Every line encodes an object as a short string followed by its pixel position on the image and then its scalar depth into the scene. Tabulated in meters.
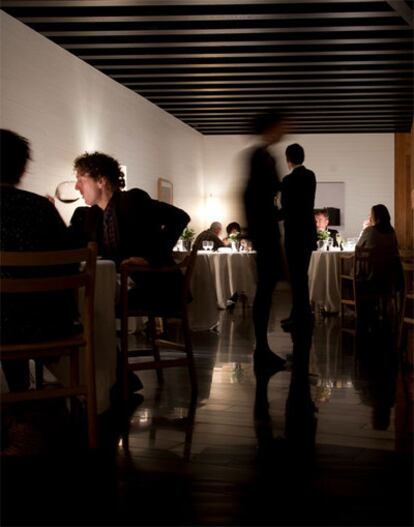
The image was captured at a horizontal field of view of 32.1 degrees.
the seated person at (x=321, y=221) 9.38
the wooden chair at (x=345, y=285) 7.11
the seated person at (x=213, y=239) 8.69
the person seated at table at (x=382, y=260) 6.57
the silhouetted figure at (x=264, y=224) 4.59
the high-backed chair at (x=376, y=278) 6.57
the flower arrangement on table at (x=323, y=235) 8.57
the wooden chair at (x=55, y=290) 2.56
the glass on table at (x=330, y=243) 8.81
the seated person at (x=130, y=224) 3.85
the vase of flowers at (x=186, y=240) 8.68
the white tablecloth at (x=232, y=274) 8.18
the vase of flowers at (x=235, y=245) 8.61
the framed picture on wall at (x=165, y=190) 10.47
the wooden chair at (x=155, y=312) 3.62
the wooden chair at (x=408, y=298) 4.59
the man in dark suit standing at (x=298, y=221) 5.36
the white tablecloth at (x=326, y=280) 8.00
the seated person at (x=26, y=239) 2.76
